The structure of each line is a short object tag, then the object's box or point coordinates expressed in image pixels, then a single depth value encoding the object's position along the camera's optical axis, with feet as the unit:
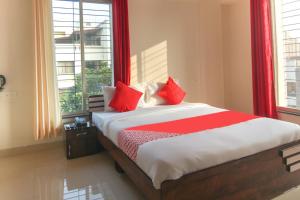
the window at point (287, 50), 12.96
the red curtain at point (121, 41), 13.89
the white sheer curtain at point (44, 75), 12.36
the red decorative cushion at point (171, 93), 13.96
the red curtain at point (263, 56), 13.44
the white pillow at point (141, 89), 13.54
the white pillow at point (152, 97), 13.97
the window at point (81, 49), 13.46
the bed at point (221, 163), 6.17
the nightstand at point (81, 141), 11.98
